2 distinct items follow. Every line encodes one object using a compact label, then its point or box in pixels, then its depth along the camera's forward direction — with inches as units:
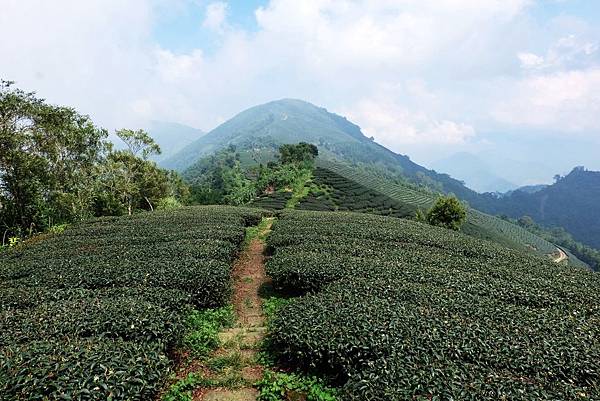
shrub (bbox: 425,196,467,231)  1379.2
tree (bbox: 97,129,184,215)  1294.4
